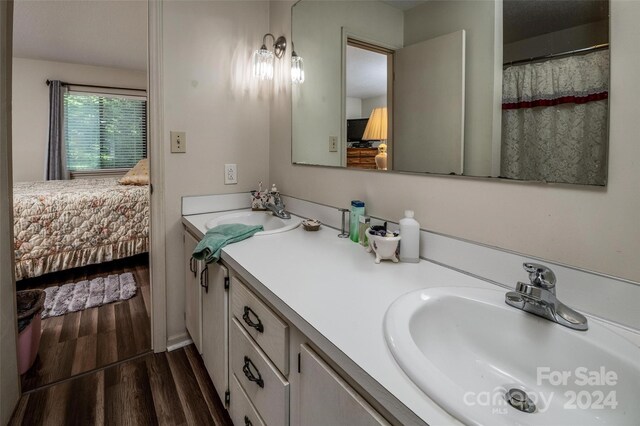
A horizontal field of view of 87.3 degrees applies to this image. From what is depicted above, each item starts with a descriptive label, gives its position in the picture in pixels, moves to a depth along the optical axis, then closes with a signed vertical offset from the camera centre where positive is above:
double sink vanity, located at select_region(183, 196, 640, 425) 0.54 -0.29
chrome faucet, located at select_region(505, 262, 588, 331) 0.67 -0.21
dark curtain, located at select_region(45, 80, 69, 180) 4.39 +0.82
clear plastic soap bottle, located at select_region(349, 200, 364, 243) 1.31 -0.07
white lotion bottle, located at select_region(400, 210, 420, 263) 1.07 -0.14
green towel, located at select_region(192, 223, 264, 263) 1.21 -0.15
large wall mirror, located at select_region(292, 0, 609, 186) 0.75 +0.34
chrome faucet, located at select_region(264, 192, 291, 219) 1.77 -0.05
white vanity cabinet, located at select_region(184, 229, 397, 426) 0.65 -0.42
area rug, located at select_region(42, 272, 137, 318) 2.46 -0.78
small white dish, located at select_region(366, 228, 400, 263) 1.06 -0.15
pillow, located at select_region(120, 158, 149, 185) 3.69 +0.22
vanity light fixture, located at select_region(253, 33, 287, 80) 1.89 +0.81
